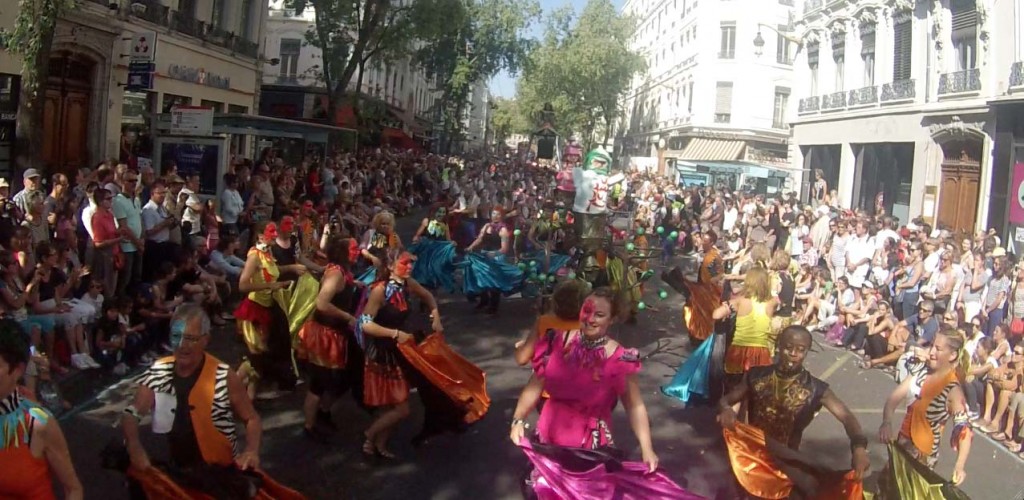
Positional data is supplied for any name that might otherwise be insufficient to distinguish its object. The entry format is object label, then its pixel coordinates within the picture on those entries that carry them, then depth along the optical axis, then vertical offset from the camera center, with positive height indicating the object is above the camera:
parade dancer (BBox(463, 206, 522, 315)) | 12.52 -0.98
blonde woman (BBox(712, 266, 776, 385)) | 7.02 -0.71
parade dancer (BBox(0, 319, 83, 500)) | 3.34 -1.05
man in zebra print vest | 3.94 -1.00
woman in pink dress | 4.43 -0.90
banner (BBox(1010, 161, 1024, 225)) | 19.30 +1.25
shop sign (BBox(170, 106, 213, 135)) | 15.43 +1.08
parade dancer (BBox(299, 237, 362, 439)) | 6.64 -1.09
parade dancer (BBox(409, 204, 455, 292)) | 13.25 -0.80
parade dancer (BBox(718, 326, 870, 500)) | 4.67 -1.09
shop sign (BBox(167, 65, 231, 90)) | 23.30 +3.00
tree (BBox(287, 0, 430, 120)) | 28.53 +5.62
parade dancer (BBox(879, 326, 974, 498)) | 5.32 -0.95
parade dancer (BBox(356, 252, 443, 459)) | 6.35 -1.07
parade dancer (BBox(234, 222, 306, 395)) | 7.34 -1.10
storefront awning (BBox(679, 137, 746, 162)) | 44.50 +3.97
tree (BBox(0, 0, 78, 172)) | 11.73 +1.51
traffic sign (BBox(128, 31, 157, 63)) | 19.80 +2.94
